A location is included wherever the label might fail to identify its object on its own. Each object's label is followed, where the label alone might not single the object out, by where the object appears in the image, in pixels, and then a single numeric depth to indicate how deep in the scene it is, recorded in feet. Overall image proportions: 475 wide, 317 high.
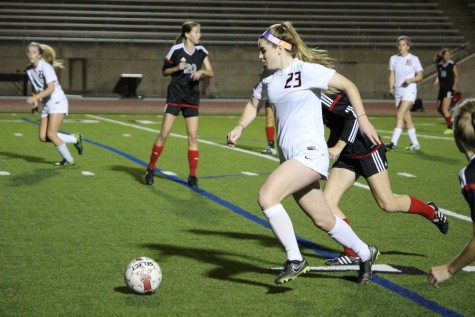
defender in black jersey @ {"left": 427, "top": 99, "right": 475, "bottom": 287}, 26.96
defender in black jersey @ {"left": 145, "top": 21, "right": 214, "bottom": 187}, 73.51
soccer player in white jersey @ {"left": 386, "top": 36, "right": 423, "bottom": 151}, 104.68
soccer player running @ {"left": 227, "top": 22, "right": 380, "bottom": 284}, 37.70
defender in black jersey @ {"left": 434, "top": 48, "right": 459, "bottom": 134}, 139.33
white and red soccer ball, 38.01
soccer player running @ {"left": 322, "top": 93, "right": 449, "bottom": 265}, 42.75
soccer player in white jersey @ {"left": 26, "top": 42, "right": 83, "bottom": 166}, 83.41
